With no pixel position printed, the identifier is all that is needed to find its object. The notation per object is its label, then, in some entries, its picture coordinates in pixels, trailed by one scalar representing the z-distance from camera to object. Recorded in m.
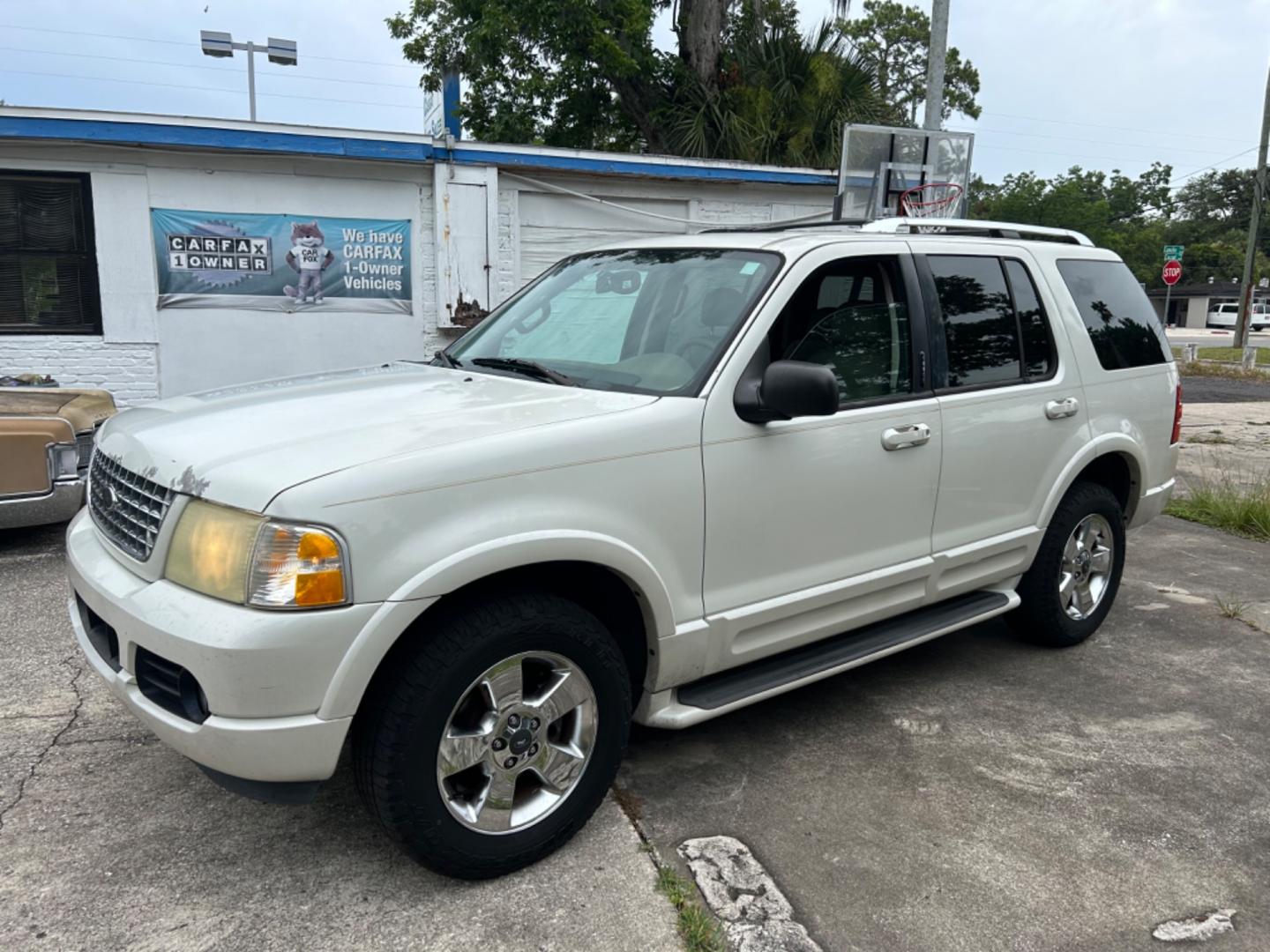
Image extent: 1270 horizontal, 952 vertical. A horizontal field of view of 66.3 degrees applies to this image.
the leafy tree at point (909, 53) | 32.84
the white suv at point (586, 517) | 2.36
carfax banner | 9.05
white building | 8.59
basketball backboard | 9.59
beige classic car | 5.38
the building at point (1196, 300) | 80.12
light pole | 15.60
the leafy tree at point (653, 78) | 13.84
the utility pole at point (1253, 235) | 26.62
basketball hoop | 9.77
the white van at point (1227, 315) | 73.00
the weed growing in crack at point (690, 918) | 2.48
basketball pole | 9.91
